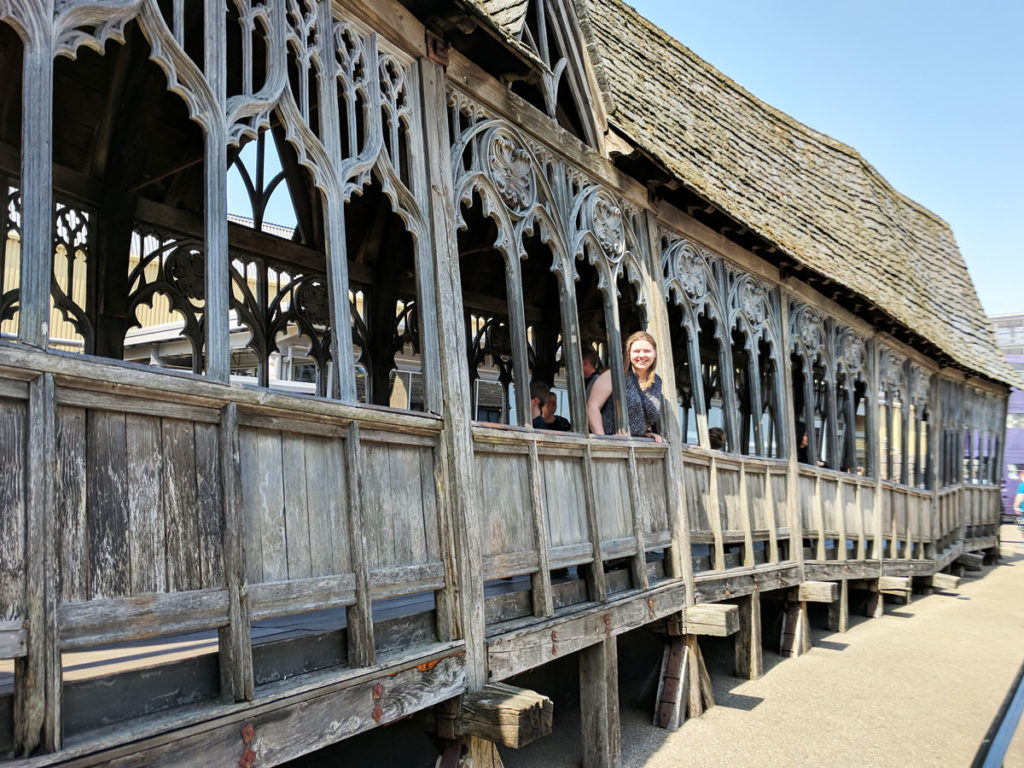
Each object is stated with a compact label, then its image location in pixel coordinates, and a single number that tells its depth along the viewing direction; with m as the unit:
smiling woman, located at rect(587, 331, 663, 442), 7.21
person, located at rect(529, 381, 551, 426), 9.29
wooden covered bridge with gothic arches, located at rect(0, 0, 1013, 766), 2.94
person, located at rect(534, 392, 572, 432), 8.51
